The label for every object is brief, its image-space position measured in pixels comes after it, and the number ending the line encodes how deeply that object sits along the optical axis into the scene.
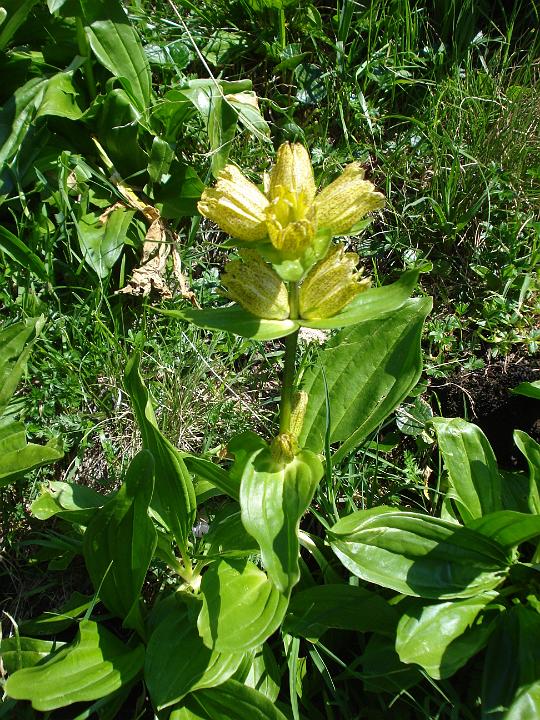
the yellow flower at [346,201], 0.30
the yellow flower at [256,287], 0.31
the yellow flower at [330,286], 0.31
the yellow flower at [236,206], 0.29
